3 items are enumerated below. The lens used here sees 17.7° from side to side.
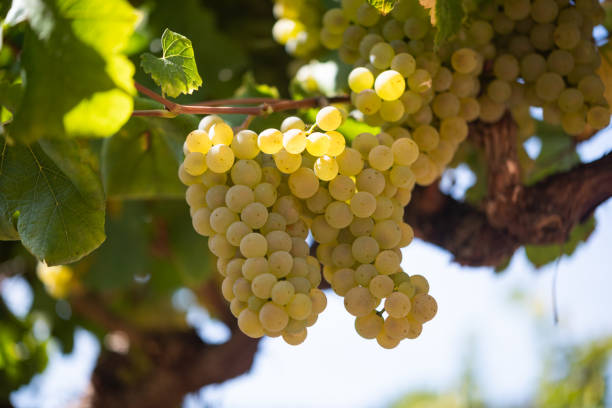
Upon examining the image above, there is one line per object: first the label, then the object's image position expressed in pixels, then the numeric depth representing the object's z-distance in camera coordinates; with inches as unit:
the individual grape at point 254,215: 48.2
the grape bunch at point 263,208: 47.5
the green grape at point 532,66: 53.8
